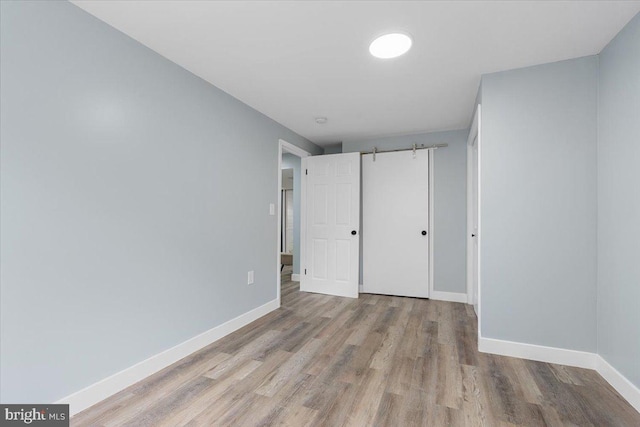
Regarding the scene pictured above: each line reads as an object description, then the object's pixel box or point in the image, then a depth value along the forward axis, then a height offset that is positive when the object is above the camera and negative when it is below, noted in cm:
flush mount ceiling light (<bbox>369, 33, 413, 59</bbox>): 193 +118
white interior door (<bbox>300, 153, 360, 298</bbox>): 420 -11
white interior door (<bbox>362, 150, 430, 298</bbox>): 411 -8
